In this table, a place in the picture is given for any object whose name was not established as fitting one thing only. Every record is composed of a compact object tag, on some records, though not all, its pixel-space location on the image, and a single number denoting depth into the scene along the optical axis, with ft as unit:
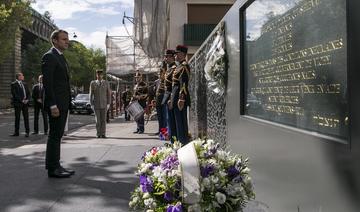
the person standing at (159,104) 36.39
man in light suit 42.16
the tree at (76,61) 187.73
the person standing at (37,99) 47.52
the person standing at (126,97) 74.37
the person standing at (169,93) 26.91
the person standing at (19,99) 46.39
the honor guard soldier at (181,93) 24.61
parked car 110.11
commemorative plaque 7.50
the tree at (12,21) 101.04
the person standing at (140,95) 47.34
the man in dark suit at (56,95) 21.21
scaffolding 87.30
